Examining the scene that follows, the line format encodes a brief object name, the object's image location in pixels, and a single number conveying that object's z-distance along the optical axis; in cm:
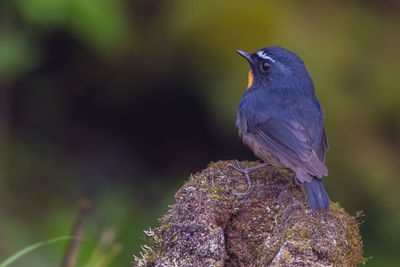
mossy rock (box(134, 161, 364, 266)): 577
